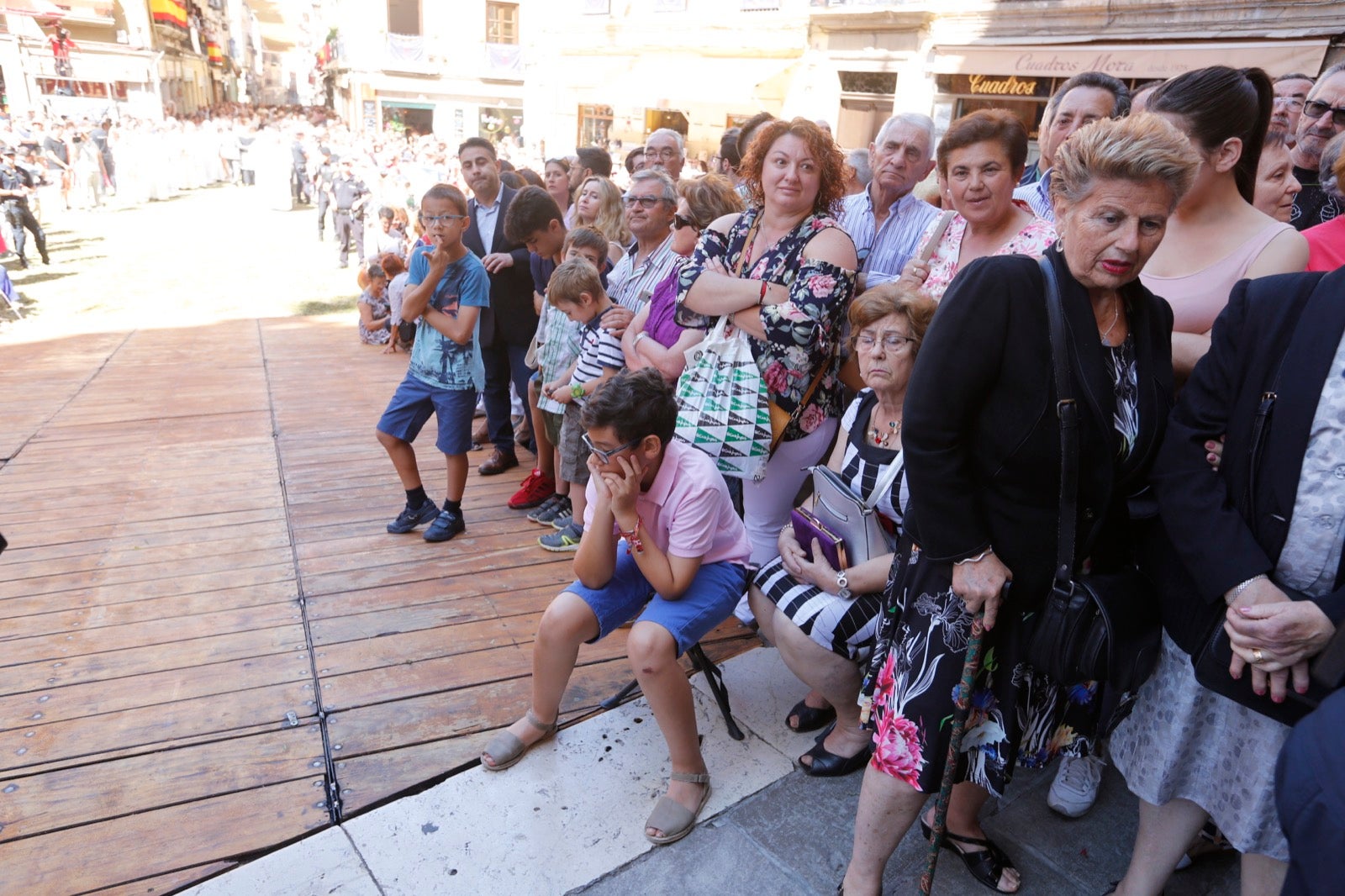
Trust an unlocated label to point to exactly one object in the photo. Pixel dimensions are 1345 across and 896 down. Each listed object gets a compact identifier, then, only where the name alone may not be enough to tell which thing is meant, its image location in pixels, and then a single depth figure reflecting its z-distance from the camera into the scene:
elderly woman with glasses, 2.33
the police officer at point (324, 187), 15.88
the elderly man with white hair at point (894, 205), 3.34
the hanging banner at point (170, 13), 38.59
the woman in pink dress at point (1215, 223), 2.02
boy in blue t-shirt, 4.01
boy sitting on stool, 2.26
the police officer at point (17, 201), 12.05
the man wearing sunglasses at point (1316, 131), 3.22
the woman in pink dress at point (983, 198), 2.46
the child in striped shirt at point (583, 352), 3.61
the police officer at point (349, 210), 13.74
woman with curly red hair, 2.74
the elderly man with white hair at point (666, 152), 5.06
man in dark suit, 4.89
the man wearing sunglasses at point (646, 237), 3.58
